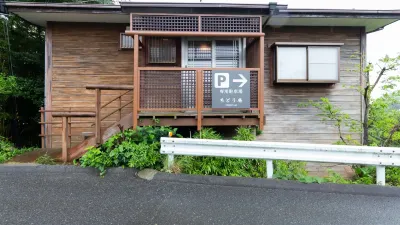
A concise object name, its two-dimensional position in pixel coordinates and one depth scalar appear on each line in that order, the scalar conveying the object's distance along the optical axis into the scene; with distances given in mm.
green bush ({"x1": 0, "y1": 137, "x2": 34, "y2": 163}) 4948
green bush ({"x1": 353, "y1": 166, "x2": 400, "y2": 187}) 4000
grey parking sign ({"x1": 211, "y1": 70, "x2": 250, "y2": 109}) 4840
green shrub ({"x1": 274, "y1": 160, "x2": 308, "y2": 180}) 3767
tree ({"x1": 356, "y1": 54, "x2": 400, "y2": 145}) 4984
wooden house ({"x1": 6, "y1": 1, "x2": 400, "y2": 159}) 4910
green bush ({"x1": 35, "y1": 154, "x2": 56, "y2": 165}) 4516
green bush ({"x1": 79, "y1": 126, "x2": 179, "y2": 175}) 4086
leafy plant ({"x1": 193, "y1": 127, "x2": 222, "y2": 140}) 4809
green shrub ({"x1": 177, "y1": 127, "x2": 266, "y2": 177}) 4000
